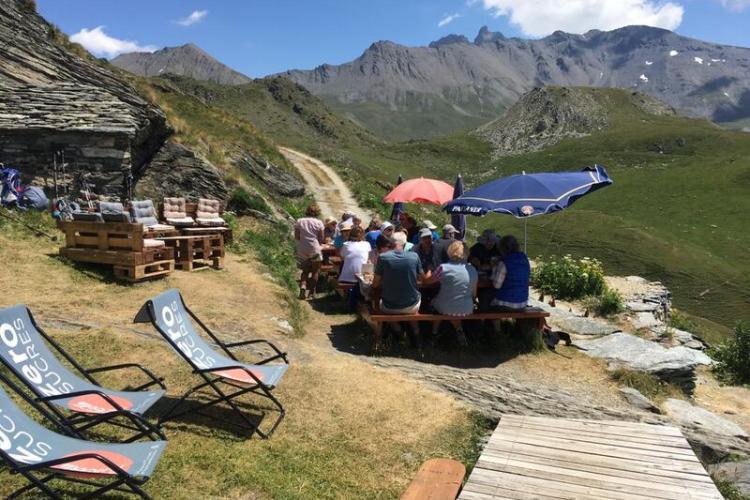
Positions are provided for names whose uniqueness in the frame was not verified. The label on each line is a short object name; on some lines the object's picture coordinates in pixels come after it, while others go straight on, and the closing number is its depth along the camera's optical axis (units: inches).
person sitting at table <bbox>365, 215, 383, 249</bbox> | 469.4
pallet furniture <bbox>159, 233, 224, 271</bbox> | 466.9
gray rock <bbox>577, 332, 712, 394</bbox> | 371.2
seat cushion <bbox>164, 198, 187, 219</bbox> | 505.7
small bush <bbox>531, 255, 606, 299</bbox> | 639.8
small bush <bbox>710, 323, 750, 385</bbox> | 483.5
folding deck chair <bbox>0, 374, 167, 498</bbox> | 138.5
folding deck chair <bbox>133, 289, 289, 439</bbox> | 213.3
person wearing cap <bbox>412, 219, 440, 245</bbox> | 470.0
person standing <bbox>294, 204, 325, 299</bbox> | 473.4
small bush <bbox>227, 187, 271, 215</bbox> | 726.5
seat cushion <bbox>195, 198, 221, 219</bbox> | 527.2
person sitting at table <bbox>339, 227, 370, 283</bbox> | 433.7
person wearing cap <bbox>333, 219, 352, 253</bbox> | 480.9
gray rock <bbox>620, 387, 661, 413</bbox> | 305.3
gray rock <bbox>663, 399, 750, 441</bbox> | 282.2
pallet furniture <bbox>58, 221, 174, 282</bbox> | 385.1
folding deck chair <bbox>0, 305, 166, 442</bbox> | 175.6
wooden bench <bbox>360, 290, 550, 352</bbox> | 352.2
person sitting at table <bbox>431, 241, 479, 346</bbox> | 355.9
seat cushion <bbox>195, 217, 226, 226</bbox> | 518.0
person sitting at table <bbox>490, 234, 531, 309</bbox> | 362.6
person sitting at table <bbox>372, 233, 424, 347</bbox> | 348.2
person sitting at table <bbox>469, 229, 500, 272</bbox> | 408.5
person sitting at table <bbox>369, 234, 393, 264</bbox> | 389.0
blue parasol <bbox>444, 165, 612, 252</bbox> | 366.6
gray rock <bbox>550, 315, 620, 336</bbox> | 461.1
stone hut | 543.5
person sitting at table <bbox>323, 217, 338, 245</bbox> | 561.0
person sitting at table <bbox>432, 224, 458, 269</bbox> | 402.9
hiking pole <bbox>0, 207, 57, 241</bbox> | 448.5
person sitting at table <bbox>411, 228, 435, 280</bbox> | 413.1
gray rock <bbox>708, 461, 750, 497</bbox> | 228.8
